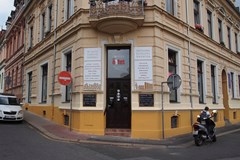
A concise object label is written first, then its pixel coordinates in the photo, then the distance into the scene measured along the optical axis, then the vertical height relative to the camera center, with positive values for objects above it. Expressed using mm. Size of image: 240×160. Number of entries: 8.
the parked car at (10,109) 10853 -746
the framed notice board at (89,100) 8967 -159
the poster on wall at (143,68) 8876 +1401
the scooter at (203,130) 8046 -1533
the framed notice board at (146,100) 8763 -153
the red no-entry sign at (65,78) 8978 +937
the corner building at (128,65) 8790 +1741
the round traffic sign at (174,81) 8158 +704
